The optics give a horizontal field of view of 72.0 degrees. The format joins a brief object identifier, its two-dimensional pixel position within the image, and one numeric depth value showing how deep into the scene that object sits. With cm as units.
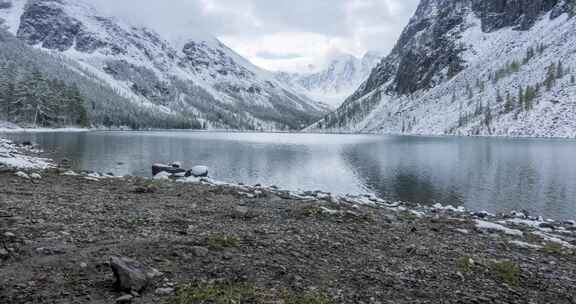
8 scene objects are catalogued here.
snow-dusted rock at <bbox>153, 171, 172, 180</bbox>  3376
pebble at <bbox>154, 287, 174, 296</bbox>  869
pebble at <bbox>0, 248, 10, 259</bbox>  956
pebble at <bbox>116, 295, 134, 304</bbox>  817
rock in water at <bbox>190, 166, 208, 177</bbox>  3959
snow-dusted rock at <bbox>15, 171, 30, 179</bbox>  2292
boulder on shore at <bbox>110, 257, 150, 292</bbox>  864
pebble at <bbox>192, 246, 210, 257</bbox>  1110
